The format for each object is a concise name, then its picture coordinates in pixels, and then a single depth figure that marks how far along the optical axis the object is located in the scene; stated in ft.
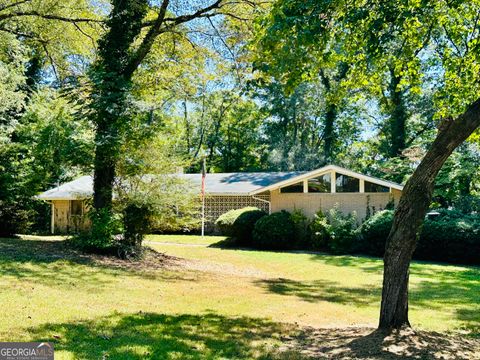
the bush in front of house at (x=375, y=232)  58.85
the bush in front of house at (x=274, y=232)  66.33
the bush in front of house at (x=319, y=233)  65.67
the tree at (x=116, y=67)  41.27
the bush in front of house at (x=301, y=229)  69.15
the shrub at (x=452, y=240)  53.52
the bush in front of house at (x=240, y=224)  70.18
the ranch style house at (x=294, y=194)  70.08
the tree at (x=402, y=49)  18.43
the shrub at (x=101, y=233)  41.34
